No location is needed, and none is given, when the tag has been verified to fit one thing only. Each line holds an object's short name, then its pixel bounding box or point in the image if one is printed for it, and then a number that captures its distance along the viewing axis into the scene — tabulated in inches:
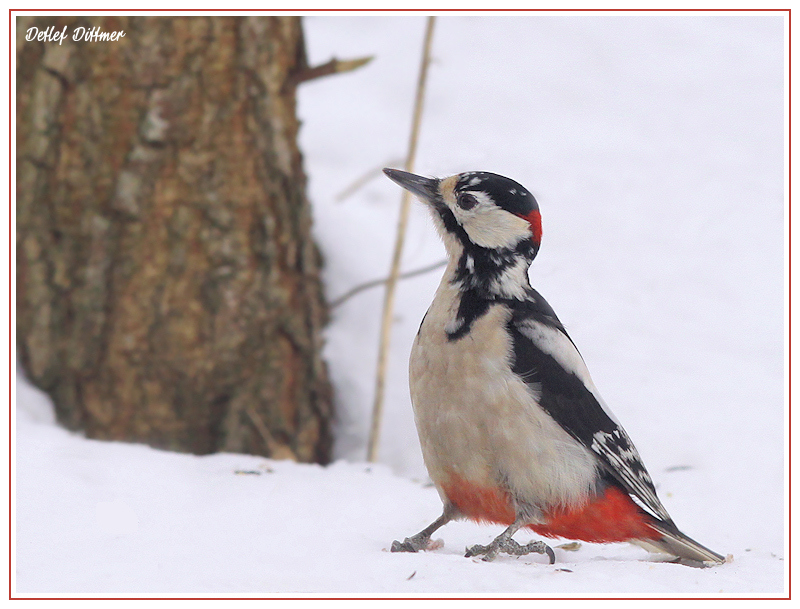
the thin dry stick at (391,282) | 350.0
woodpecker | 224.5
